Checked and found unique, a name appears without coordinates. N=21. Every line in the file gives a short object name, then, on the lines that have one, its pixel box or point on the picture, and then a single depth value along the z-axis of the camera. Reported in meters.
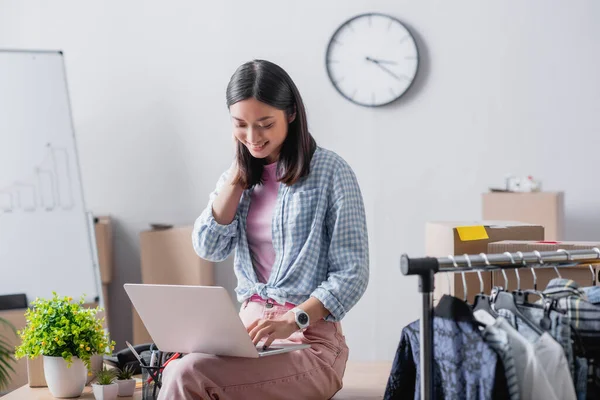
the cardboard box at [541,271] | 2.90
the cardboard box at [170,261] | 4.33
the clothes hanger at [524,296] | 2.51
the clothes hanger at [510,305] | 2.44
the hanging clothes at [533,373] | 2.36
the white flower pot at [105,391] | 2.97
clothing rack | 2.34
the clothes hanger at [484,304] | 2.50
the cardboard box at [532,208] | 4.01
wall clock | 4.41
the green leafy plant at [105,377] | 2.99
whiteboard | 4.14
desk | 3.02
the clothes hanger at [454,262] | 2.40
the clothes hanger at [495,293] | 2.54
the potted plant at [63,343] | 3.00
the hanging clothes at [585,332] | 2.44
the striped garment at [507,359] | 2.35
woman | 2.82
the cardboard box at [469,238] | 3.02
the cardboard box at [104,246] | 4.45
